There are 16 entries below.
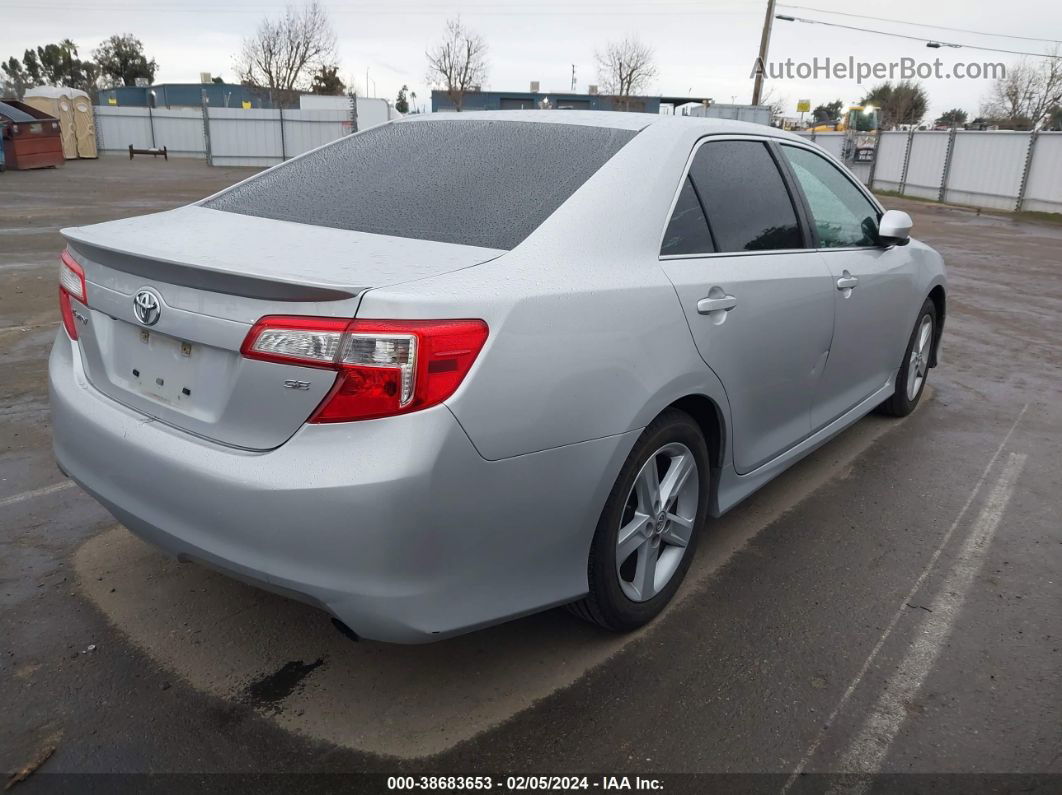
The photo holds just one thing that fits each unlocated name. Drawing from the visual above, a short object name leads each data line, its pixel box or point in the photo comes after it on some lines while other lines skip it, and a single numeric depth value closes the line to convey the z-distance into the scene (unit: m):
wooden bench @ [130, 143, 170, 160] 33.88
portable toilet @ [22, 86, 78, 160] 29.77
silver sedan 2.05
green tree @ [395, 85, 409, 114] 73.68
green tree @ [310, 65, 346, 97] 59.84
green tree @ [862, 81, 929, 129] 66.50
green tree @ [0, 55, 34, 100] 75.39
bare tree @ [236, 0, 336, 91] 55.72
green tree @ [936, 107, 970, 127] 72.88
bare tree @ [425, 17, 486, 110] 52.44
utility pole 32.94
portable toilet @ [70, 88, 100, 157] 31.72
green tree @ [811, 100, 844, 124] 68.06
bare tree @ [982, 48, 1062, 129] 48.81
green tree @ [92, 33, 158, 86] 80.62
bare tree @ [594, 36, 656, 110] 53.91
